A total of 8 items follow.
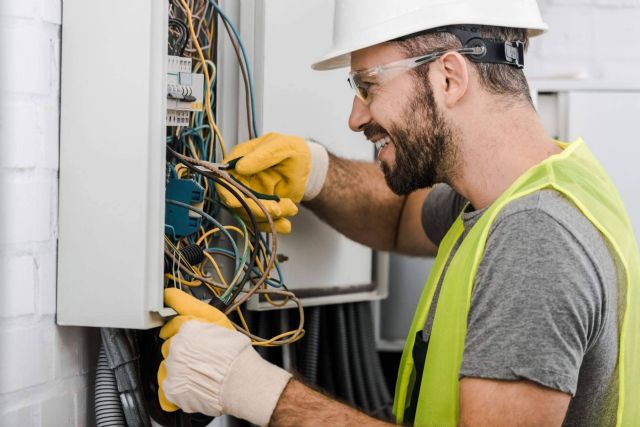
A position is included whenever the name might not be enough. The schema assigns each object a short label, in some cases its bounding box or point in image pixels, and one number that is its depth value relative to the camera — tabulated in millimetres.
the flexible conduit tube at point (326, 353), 1931
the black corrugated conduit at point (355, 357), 1959
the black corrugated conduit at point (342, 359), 1919
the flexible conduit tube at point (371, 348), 2004
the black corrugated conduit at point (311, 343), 1867
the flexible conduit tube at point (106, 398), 1293
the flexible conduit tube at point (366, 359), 1991
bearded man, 1081
